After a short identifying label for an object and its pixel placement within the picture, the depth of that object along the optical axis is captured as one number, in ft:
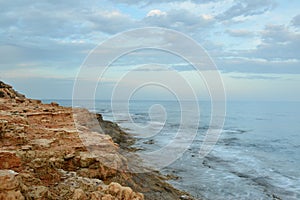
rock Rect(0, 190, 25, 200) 15.43
